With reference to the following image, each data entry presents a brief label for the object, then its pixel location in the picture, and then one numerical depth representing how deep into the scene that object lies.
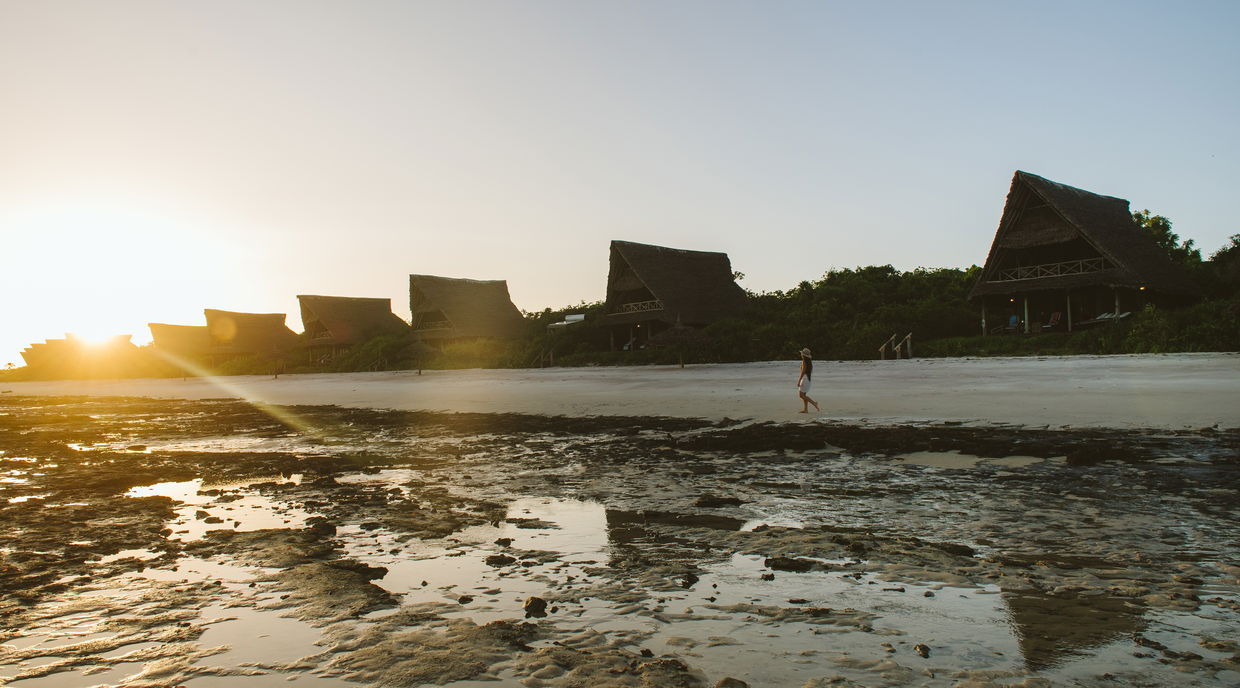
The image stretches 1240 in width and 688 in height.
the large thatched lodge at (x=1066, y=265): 24.75
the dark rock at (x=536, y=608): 3.36
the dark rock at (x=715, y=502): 5.82
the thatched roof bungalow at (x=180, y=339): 60.31
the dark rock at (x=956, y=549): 4.19
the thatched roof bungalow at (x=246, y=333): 58.00
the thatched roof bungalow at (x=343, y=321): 50.50
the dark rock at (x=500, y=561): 4.28
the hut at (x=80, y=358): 59.59
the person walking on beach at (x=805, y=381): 12.22
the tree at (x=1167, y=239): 30.58
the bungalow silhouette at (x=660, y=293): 35.81
